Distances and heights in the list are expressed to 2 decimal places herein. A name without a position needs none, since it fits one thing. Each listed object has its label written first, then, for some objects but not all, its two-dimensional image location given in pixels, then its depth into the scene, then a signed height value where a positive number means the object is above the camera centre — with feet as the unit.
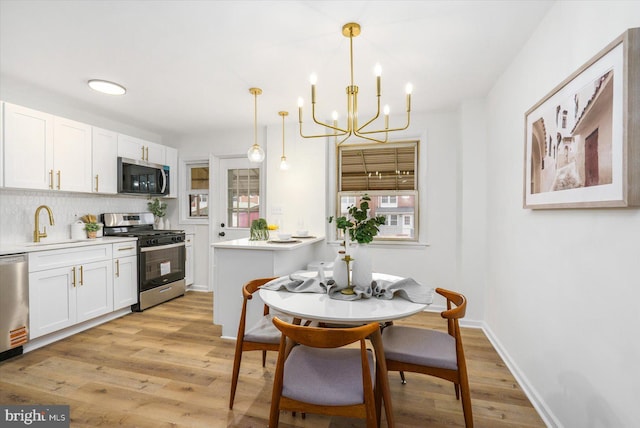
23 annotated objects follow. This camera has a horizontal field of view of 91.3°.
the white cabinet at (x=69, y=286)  9.18 -2.45
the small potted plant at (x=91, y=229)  12.17 -0.70
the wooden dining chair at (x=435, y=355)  5.29 -2.51
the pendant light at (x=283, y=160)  12.26 +2.05
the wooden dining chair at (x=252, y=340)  6.24 -2.59
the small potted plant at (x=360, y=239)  5.88 -0.52
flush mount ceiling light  9.70 +3.97
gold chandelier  6.45 +3.75
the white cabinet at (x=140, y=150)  13.21 +2.78
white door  15.56 +0.71
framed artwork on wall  3.89 +1.16
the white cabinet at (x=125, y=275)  11.76 -2.49
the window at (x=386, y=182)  13.30 +1.26
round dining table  4.91 -1.65
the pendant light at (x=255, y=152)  10.35 +1.95
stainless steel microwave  13.12 +1.51
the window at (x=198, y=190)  16.35 +1.10
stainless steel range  12.84 -1.99
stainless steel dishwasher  8.31 -2.54
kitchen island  9.77 -1.90
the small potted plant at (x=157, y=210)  15.88 +0.05
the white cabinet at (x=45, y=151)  9.29 +1.97
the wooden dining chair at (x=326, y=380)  4.25 -2.51
